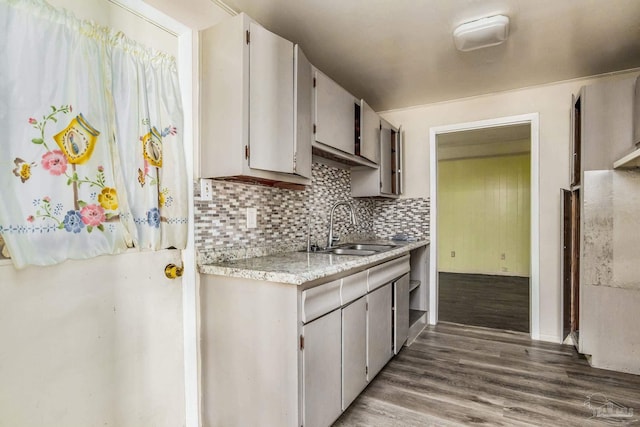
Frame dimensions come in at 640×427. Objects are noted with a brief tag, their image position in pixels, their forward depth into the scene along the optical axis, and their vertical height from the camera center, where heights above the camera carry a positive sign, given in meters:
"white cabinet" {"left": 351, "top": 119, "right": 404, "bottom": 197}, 3.15 +0.37
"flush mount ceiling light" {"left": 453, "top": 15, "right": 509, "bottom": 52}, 1.96 +1.10
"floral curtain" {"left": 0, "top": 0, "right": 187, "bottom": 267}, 1.07 +0.27
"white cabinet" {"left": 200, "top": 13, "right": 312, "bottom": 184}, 1.59 +0.56
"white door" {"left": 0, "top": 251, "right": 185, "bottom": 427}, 1.10 -0.51
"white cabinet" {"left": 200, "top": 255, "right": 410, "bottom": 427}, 1.43 -0.66
